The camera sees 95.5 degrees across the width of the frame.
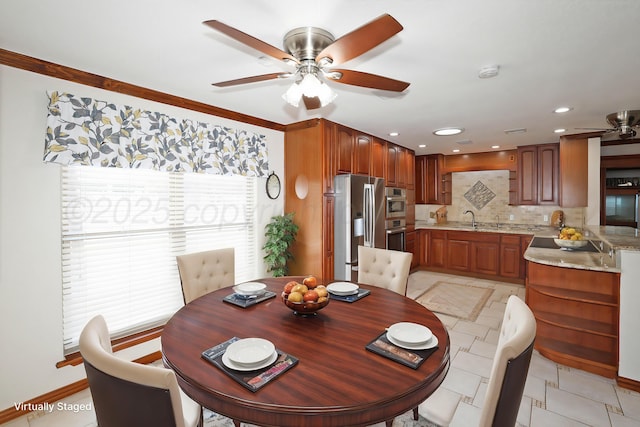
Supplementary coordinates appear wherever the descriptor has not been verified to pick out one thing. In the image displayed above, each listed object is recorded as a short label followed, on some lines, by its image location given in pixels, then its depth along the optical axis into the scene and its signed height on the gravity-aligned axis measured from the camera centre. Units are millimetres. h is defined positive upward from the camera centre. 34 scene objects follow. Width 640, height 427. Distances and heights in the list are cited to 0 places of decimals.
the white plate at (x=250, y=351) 1092 -573
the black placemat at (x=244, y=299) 1780 -583
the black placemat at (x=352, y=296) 1860 -588
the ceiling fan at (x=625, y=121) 3137 +920
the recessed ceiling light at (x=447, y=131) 4044 +1052
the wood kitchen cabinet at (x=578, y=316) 2447 -1014
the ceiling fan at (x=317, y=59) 1286 +733
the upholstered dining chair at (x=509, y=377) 944 -578
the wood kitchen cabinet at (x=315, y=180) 3527 +341
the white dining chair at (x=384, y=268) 2342 -526
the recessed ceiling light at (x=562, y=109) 3114 +1030
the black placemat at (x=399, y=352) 1138 -605
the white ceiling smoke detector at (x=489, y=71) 2128 +998
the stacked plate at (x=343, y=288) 1918 -556
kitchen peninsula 2283 -878
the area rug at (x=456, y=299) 3811 -1373
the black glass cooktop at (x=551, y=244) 3229 -486
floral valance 2146 +618
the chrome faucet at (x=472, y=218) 5886 -261
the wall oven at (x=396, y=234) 4574 -451
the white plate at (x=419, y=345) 1229 -593
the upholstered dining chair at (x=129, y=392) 836 -544
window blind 2289 -254
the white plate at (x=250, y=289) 1899 -540
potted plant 3459 -418
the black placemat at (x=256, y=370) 1017 -606
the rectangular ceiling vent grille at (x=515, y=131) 4055 +1057
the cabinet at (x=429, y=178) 6121 +588
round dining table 925 -613
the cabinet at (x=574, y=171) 4251 +486
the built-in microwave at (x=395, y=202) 4570 +71
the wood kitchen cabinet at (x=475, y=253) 4992 -878
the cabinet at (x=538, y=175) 4945 +524
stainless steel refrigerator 3568 -186
